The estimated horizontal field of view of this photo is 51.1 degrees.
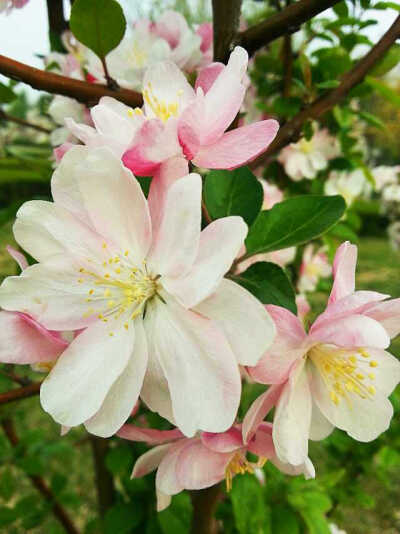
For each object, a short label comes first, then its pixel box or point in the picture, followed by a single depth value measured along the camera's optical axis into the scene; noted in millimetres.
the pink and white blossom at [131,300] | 68
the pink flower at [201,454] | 87
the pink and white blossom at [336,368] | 74
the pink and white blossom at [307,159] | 222
